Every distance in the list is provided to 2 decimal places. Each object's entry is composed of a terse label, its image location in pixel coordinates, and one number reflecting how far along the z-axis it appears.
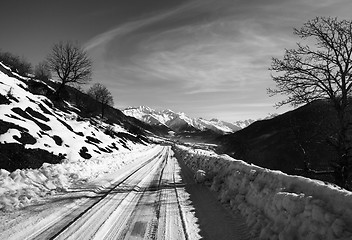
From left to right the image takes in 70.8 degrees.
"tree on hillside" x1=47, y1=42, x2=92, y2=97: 39.31
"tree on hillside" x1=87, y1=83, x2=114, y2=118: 74.88
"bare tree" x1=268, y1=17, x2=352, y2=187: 10.98
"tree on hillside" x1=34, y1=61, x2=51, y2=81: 76.71
